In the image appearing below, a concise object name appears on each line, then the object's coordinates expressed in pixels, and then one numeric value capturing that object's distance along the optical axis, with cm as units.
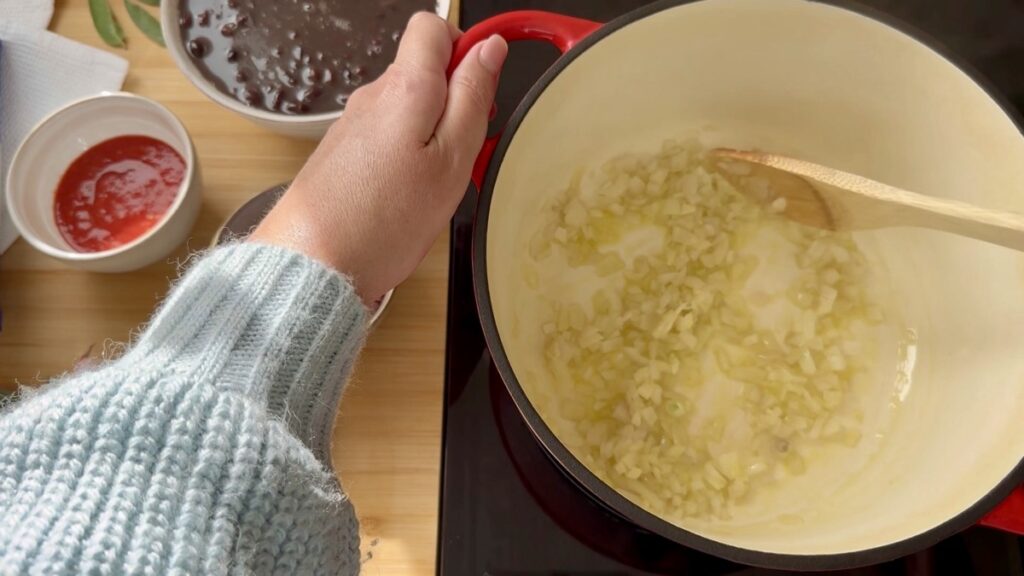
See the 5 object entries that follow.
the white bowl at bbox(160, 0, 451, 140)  67
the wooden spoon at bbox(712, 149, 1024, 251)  58
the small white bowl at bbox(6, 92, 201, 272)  64
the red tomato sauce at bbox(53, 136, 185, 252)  68
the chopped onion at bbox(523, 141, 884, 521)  66
